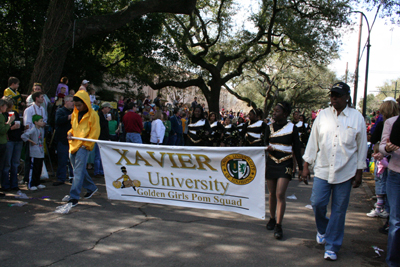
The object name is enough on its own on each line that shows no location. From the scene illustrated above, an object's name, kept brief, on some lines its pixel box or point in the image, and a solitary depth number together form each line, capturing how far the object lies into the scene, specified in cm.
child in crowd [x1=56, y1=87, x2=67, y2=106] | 1059
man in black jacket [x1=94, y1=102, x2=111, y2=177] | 890
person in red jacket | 991
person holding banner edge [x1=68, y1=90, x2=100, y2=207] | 568
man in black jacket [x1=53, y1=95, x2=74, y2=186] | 741
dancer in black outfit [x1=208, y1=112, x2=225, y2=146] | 874
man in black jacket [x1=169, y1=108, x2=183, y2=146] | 1291
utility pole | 2222
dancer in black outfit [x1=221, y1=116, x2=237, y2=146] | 974
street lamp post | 2005
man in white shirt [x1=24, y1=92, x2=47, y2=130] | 729
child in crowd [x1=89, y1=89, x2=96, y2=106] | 1204
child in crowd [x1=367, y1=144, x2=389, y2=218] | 601
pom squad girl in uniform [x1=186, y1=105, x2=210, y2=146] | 764
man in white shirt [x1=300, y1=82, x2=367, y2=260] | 388
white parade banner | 470
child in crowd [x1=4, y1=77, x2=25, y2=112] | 839
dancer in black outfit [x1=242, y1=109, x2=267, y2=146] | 797
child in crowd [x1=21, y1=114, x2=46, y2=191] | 704
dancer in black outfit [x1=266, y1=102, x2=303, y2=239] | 461
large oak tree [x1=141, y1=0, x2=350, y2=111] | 2128
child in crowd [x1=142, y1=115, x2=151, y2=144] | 1265
